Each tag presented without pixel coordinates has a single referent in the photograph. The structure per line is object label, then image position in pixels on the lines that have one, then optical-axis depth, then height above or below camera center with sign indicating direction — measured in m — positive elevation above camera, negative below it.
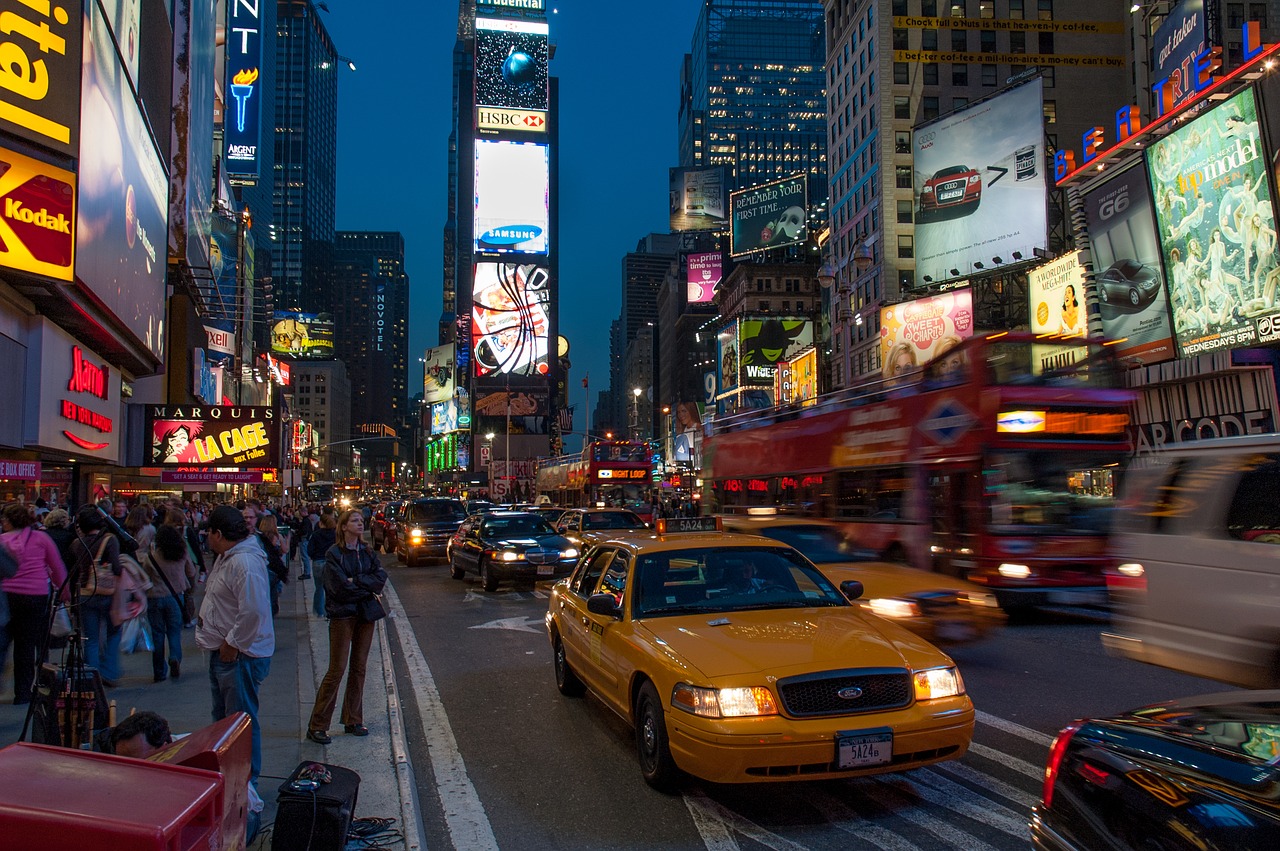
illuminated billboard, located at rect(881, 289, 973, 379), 45.28 +7.87
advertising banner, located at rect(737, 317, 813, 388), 82.38 +12.40
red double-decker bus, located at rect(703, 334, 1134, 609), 12.42 +0.18
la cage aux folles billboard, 28.72 +1.65
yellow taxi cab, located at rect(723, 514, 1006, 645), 9.22 -1.27
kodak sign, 15.34 +4.83
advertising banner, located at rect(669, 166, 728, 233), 125.25 +39.57
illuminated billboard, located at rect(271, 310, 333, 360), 108.00 +21.31
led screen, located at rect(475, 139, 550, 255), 102.25 +32.44
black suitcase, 4.05 -1.51
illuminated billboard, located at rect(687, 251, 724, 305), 116.06 +26.57
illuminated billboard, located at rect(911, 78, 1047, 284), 42.34 +14.50
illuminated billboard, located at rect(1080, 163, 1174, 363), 31.50 +7.49
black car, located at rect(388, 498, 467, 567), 23.62 -1.14
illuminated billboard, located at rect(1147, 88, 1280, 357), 25.80 +7.56
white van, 6.13 -0.66
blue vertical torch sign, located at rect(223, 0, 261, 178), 52.34 +23.11
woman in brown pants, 6.80 -0.94
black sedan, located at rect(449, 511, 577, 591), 16.83 -1.29
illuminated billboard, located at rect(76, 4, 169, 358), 18.34 +6.96
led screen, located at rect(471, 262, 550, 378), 100.88 +18.90
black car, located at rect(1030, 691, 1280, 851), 2.53 -0.95
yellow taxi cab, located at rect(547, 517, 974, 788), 4.94 -1.14
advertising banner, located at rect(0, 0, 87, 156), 15.37 +7.41
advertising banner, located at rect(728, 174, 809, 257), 86.75 +25.89
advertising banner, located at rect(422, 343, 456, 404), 162.88 +20.85
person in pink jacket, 7.80 -0.84
